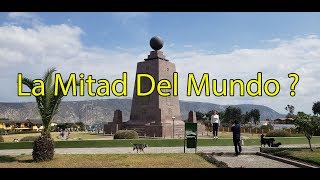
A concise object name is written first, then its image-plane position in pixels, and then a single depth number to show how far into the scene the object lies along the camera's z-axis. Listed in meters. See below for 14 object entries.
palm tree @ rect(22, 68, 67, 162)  12.52
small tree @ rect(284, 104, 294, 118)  89.48
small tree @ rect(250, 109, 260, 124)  81.87
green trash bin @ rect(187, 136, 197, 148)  14.00
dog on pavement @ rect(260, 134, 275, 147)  16.49
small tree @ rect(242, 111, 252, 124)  78.16
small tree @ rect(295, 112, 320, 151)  14.08
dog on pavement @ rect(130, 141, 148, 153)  14.83
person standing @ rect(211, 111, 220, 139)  20.02
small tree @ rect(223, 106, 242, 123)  76.49
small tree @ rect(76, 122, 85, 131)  54.16
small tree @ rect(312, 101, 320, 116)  84.80
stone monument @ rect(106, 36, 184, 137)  27.32
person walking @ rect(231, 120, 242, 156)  13.11
